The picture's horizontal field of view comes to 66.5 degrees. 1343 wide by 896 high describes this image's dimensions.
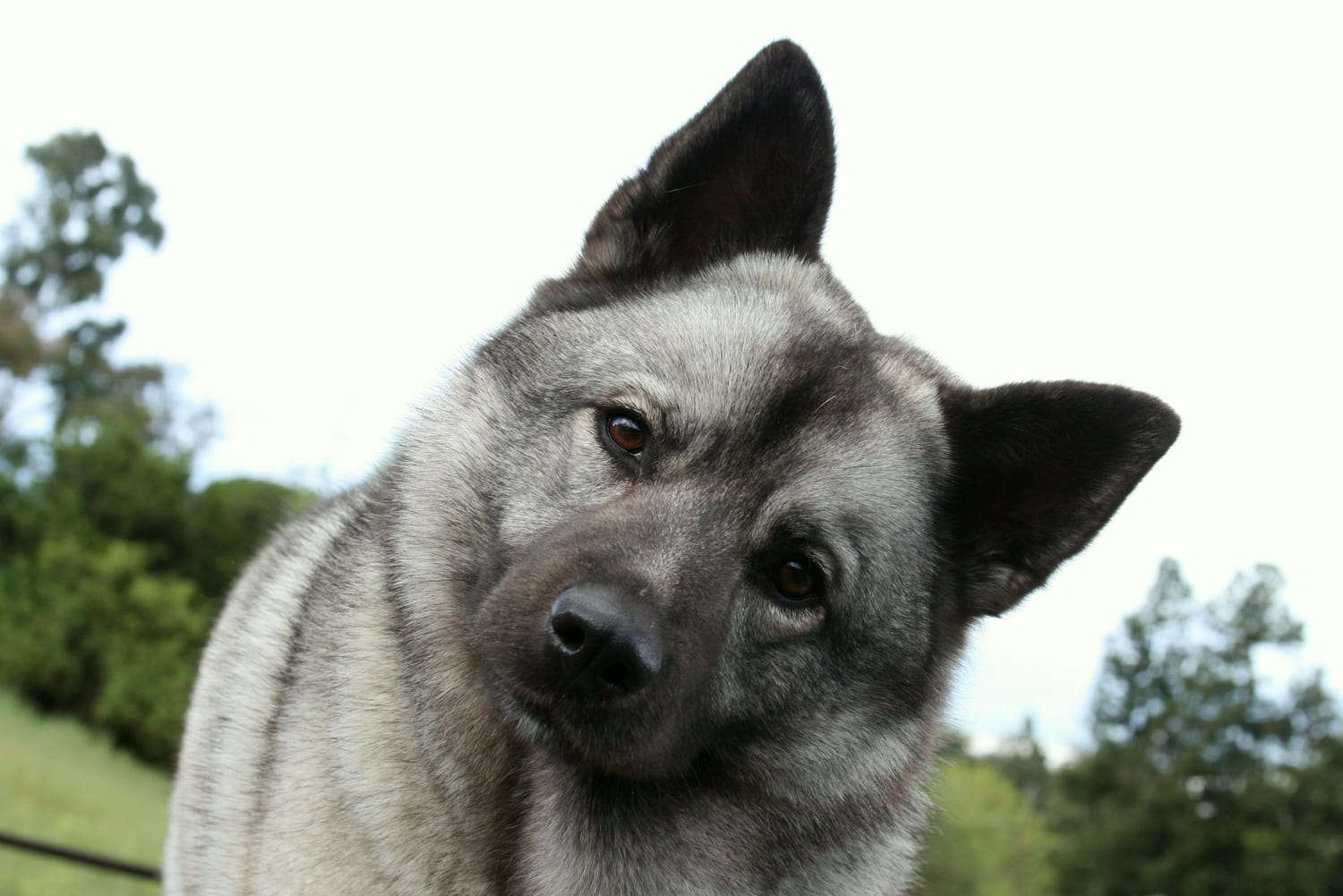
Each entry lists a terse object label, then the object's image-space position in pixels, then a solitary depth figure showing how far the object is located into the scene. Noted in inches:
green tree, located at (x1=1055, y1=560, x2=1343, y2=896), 1019.9
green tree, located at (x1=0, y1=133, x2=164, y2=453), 1207.6
